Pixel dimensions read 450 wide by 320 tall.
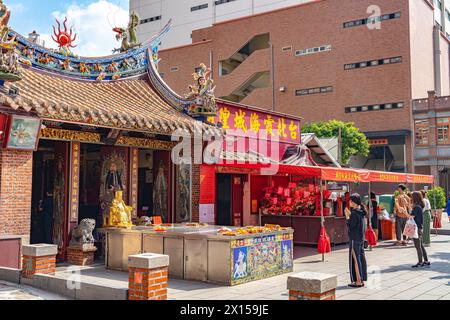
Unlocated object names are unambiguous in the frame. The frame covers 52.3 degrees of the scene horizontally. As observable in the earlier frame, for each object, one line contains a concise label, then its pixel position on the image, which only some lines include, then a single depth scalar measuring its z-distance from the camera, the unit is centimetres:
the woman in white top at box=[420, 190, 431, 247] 1548
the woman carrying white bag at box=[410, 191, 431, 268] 1144
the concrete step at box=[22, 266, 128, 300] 717
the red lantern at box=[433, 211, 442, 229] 2112
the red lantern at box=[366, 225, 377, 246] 1417
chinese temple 1002
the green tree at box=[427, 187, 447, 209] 2602
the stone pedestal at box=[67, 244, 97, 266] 1156
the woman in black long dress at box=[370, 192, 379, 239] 1616
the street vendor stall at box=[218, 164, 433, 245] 1584
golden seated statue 1170
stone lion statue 1168
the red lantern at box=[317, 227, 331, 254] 1240
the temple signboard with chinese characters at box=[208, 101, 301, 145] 1716
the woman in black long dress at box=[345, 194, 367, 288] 912
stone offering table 945
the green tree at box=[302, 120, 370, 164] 3722
